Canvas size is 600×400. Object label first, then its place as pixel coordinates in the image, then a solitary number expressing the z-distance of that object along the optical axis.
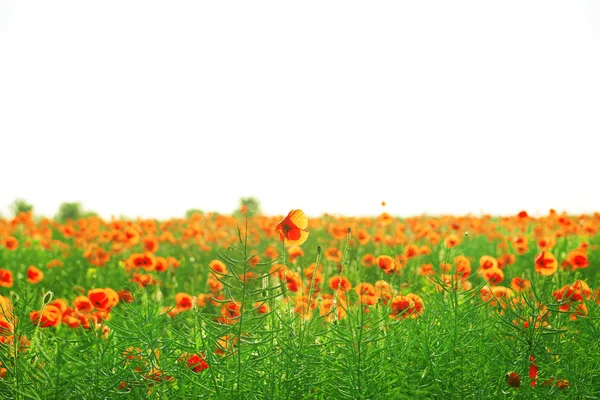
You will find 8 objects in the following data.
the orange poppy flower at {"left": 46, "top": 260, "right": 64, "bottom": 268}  5.19
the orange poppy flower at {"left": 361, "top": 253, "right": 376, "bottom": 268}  4.12
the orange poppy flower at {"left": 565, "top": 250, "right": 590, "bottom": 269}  3.81
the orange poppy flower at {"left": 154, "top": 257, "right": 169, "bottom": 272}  4.22
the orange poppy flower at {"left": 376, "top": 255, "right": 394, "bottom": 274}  2.75
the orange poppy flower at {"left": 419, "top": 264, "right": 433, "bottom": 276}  2.93
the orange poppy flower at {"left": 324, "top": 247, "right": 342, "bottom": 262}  4.21
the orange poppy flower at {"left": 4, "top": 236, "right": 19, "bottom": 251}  5.65
